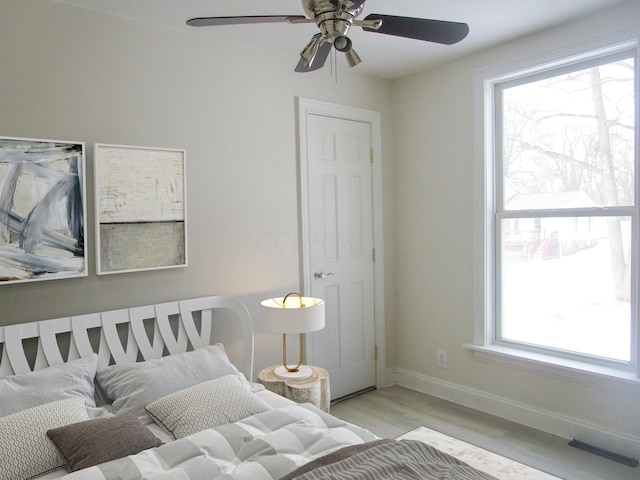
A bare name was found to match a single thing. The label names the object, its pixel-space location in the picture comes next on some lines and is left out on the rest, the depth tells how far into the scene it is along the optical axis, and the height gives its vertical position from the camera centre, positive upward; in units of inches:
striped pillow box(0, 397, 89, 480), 63.6 -29.2
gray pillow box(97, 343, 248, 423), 83.7 -27.4
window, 107.7 +4.4
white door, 136.2 -4.3
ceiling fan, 57.7 +28.1
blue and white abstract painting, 85.5 +5.6
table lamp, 105.0 -20.3
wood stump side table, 102.4 -35.1
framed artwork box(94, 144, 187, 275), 96.8 +6.3
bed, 63.2 -30.0
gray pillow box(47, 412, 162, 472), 65.1 -30.1
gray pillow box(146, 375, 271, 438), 77.0 -30.3
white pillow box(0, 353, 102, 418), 74.2 -25.5
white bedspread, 61.5 -31.9
